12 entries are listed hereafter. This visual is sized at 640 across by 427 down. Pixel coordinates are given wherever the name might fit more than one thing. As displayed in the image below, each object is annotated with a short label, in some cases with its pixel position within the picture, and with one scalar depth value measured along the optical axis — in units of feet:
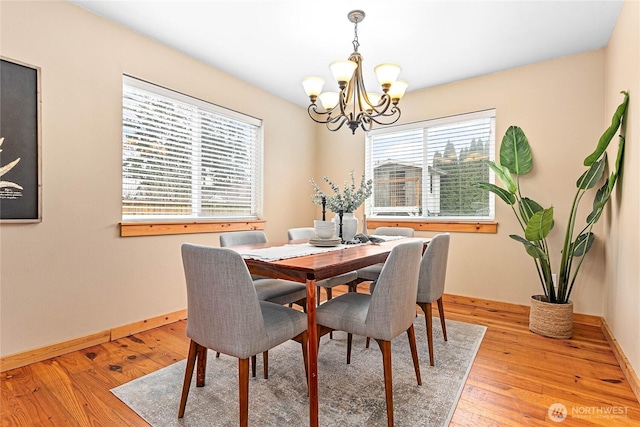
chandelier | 6.82
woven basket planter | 8.45
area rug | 5.15
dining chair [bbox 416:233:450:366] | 6.99
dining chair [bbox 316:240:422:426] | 4.99
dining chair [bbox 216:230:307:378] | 6.74
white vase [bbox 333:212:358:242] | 8.09
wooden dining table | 4.64
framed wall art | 6.54
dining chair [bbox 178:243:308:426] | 4.36
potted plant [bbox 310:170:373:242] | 7.84
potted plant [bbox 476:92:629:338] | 7.91
